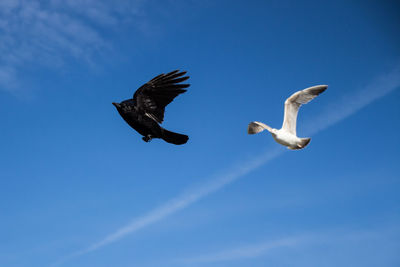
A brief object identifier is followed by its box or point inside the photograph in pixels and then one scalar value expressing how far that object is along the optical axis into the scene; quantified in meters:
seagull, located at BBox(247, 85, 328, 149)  11.09
